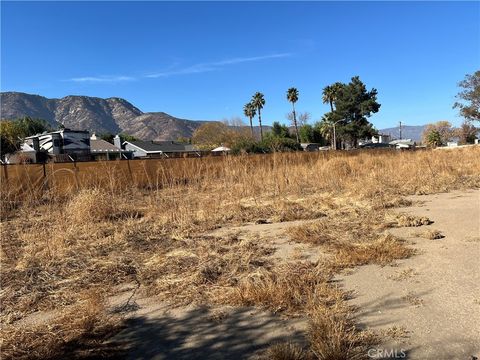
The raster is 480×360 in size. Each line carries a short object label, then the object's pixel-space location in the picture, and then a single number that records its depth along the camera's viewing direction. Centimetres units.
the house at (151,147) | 8356
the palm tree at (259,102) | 9794
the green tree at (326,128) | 9072
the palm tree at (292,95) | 9031
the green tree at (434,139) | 9638
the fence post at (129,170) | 1591
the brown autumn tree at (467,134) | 11225
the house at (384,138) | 14638
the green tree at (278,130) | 9739
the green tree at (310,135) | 10438
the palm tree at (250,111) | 9975
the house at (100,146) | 7882
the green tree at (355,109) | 8081
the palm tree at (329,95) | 8738
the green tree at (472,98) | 5247
